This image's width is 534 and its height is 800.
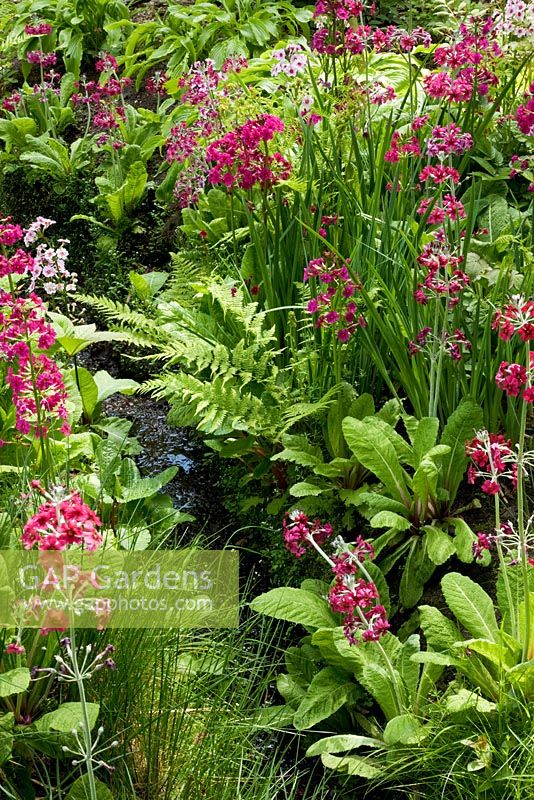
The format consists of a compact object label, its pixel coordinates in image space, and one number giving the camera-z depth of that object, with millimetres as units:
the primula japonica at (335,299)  3123
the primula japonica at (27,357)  2646
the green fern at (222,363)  3432
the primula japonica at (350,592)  2221
